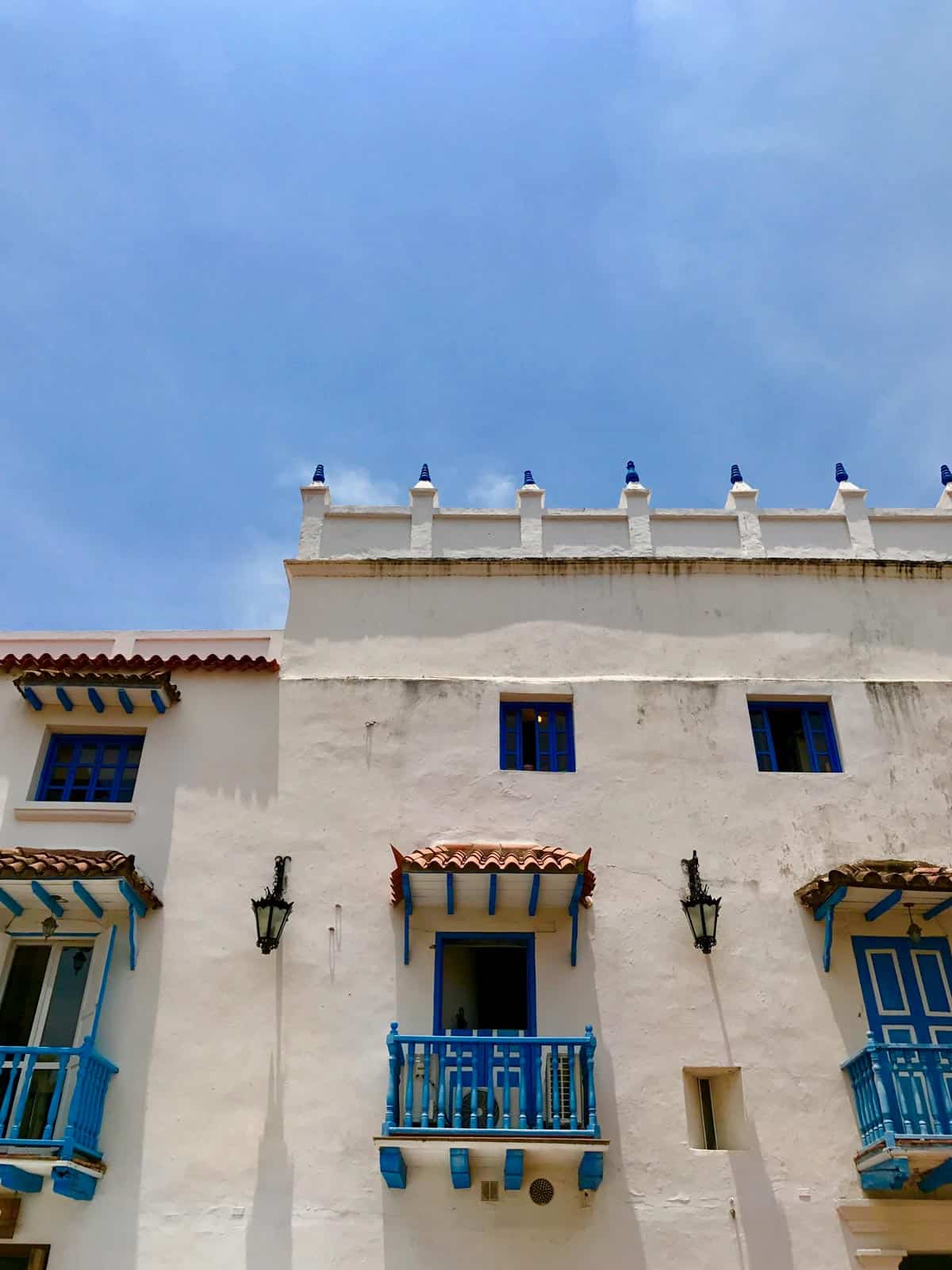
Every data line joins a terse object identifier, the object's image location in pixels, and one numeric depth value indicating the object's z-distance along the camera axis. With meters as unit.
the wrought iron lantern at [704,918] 10.46
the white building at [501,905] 9.33
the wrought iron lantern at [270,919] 10.35
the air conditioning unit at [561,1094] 9.23
